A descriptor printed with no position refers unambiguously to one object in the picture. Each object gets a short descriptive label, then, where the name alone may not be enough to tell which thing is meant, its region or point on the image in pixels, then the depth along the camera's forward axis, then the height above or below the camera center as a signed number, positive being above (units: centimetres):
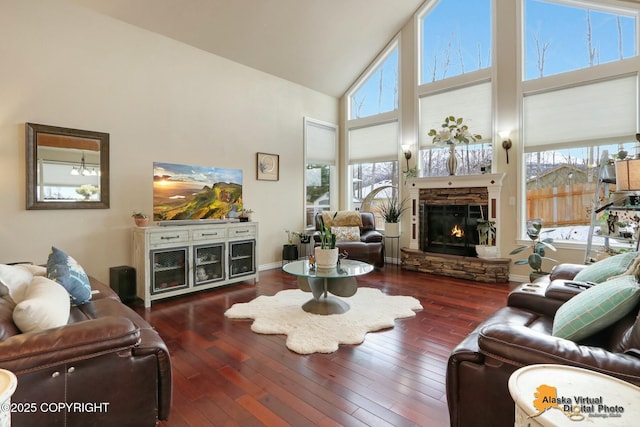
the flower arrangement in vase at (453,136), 521 +126
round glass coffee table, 333 -78
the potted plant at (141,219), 392 -6
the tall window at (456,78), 520 +230
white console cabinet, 381 -57
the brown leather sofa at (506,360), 115 -59
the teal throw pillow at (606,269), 205 -38
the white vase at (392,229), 599 -30
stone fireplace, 494 -19
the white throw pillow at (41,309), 143 -45
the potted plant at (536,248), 416 -49
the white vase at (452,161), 534 +87
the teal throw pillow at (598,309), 138 -43
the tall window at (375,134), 633 +163
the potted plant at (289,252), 575 -70
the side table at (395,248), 618 -68
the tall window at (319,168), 649 +96
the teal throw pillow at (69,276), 217 -43
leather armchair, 549 -60
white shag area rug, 276 -107
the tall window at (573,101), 412 +153
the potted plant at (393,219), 596 -11
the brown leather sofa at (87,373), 126 -70
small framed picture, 555 +84
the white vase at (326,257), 351 -48
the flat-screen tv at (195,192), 432 +32
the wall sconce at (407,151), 595 +117
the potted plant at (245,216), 488 -3
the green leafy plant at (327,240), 350 -29
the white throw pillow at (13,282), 171 -38
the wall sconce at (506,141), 485 +109
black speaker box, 382 -81
